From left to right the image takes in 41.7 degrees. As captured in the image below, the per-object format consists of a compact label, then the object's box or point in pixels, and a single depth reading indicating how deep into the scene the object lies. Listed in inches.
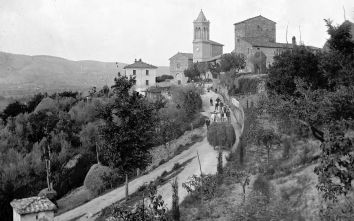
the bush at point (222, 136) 1169.4
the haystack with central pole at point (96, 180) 1142.5
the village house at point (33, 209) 810.8
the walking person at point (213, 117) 1521.9
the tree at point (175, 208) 694.5
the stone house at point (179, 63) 3506.4
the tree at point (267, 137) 884.0
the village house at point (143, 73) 2957.7
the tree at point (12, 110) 2000.5
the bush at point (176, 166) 1120.8
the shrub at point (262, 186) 724.8
